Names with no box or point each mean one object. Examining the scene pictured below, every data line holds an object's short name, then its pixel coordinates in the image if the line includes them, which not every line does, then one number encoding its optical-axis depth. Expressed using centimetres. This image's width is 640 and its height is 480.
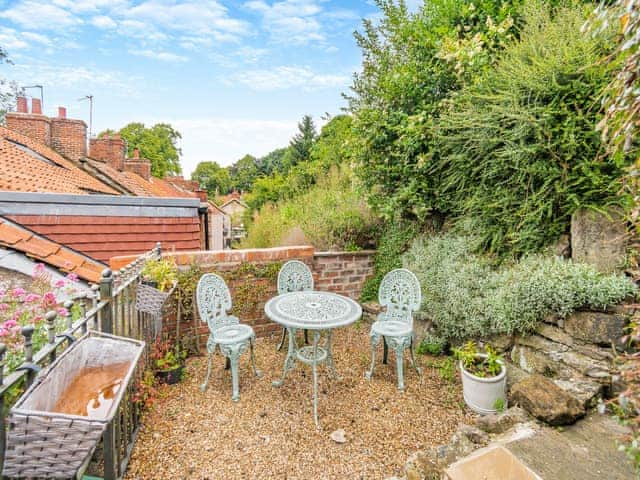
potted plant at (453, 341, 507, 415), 252
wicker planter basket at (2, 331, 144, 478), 102
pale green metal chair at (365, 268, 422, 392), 296
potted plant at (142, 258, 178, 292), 285
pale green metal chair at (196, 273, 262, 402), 277
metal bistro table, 260
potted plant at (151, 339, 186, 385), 292
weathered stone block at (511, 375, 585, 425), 203
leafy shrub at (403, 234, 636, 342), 236
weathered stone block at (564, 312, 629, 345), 221
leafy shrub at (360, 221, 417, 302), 443
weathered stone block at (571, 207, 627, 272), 241
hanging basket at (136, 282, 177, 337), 253
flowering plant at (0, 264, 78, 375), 146
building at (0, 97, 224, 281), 386
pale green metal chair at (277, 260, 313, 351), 372
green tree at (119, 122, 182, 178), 2685
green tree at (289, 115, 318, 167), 2052
